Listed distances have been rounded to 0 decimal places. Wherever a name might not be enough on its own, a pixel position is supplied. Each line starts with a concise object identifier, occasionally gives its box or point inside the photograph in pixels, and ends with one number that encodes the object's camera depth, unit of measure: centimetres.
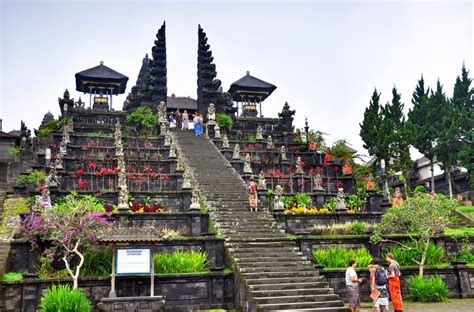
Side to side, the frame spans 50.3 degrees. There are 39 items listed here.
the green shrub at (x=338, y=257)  1711
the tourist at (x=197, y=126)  3334
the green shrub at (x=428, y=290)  1598
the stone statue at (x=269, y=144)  3115
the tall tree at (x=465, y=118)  3130
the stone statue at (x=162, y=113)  3462
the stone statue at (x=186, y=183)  2150
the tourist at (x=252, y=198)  2036
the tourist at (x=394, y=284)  1341
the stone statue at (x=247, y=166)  2453
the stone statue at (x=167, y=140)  2968
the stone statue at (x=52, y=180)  2011
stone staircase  1445
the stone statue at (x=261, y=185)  2191
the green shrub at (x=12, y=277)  1422
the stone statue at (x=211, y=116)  3494
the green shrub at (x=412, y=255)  1775
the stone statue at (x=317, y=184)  2391
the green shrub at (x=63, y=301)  1314
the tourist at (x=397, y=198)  2156
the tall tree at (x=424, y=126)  3581
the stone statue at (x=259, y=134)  3436
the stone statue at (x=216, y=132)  3193
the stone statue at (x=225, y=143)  2895
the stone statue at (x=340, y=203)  2116
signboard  1445
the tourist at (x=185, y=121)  3562
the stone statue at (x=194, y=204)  1883
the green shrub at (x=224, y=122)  3700
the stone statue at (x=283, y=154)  2882
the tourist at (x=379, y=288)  1270
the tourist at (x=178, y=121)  3769
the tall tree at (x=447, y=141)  3494
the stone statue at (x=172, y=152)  2665
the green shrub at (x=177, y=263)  1573
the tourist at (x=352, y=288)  1312
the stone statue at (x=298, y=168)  2608
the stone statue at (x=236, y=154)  2670
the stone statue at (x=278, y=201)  1995
